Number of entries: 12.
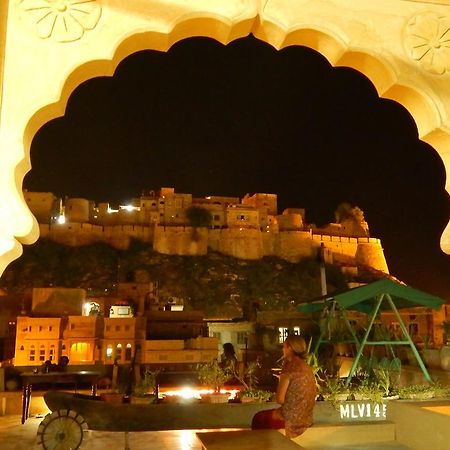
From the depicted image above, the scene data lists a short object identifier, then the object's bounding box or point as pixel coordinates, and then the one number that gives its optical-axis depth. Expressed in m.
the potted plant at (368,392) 6.60
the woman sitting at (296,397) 3.83
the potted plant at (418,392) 6.60
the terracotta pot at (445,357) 8.66
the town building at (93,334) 27.58
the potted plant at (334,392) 6.66
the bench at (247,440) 2.98
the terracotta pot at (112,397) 6.80
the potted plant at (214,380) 7.04
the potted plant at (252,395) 6.91
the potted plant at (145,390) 6.86
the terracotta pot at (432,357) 9.28
